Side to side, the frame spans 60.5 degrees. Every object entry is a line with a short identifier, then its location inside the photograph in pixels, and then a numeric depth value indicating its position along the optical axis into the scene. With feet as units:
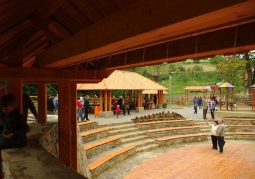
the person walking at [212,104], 49.57
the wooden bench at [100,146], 26.64
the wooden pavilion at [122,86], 51.16
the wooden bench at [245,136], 42.02
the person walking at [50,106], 46.51
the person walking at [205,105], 48.80
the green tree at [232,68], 69.45
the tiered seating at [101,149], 24.38
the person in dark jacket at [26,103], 17.17
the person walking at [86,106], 39.57
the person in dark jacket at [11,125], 9.36
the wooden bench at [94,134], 29.81
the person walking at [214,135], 31.78
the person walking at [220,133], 30.48
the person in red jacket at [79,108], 38.83
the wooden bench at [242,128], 45.14
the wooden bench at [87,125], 33.17
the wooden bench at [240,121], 46.93
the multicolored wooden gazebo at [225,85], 62.67
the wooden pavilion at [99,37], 4.71
